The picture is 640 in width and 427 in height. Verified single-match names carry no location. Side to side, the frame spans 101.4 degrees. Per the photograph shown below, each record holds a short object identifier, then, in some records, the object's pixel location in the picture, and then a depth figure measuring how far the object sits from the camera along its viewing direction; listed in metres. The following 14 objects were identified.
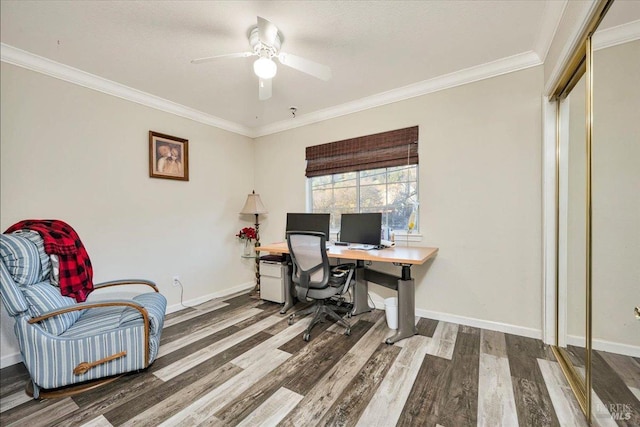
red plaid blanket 1.93
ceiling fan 1.83
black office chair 2.42
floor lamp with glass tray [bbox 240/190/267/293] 3.87
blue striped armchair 1.66
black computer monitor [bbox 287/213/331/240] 3.24
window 3.08
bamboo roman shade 2.98
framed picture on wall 3.05
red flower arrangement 4.01
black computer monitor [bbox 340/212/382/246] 2.90
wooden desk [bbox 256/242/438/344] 2.33
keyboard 2.76
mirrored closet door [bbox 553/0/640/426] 1.31
